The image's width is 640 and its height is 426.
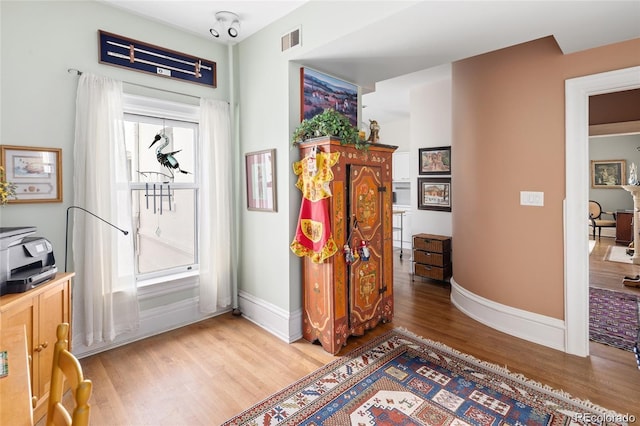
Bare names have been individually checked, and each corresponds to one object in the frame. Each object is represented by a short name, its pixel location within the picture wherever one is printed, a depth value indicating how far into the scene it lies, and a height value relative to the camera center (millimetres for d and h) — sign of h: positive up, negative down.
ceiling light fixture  2850 +1696
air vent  2742 +1444
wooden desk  872 -523
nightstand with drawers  4418 -744
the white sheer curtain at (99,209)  2549 -13
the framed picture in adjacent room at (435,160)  4965 +678
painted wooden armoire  2672 -464
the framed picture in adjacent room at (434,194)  5008 +153
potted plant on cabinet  2627 +636
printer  1803 -316
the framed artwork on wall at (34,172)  2277 +270
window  3057 +208
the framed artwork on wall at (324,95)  2977 +1088
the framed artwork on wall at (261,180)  3033 +252
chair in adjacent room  7582 -447
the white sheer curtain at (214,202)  3271 +43
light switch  2818 +36
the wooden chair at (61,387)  727 -480
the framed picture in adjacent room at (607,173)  8097 +721
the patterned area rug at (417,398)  1913 -1267
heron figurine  3193 +508
